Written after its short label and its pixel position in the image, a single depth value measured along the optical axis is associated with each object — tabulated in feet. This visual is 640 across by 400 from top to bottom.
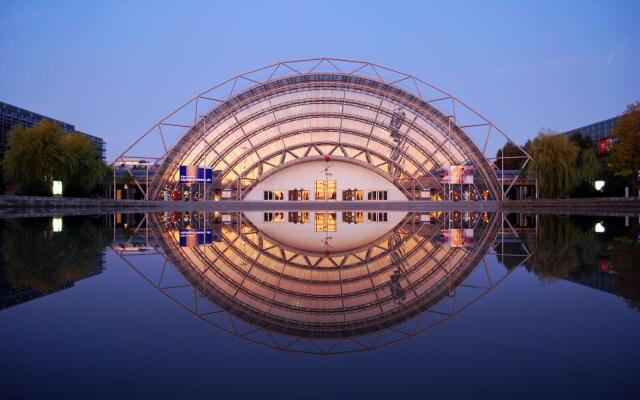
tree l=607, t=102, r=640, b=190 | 168.55
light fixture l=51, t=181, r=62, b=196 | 177.47
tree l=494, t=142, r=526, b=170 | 385.29
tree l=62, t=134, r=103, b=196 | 201.67
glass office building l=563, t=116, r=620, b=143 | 411.42
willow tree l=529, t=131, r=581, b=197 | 198.08
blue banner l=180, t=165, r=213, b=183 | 235.40
